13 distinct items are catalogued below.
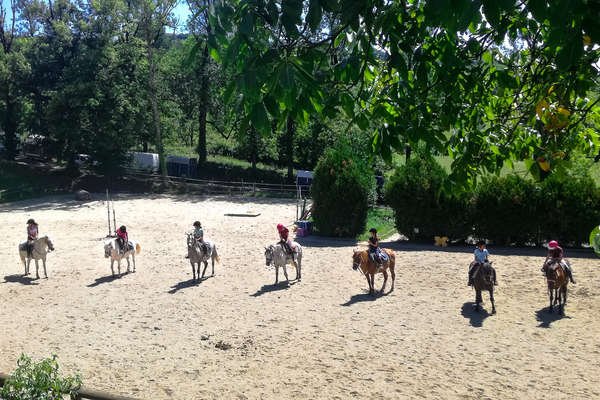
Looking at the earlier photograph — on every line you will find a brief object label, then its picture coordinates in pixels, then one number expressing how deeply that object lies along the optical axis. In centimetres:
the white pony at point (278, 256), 1670
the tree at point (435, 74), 383
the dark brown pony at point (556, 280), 1343
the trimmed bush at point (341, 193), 2384
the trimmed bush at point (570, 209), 1992
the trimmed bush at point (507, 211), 2075
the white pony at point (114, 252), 1775
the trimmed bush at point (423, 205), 2184
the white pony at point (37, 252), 1789
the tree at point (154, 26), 3897
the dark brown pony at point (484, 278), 1369
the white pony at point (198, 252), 1719
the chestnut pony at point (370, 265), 1543
